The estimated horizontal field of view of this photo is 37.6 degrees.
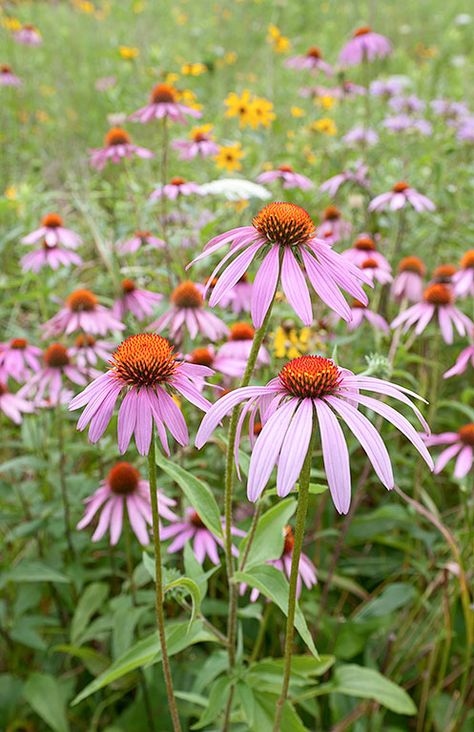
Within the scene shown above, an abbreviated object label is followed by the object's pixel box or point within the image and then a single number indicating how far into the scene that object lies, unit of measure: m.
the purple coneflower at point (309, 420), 0.56
